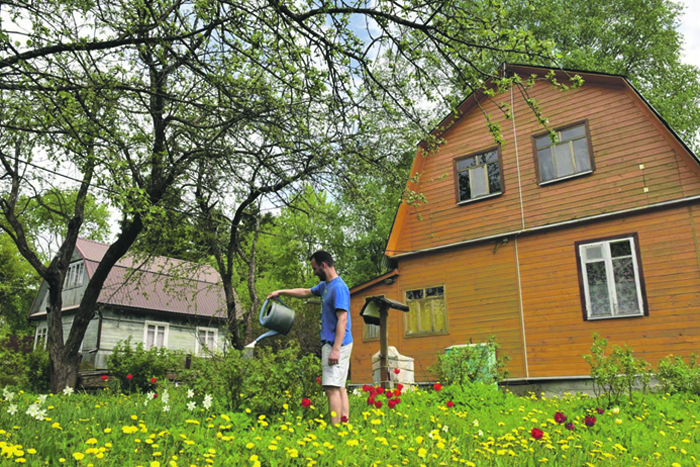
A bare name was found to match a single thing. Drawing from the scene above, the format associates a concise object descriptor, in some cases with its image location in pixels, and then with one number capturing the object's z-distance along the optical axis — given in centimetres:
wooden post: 950
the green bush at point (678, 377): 800
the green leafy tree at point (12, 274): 3366
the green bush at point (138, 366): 1321
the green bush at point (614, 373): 707
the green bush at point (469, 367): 834
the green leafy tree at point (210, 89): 500
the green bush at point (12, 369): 1328
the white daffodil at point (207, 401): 486
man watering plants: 511
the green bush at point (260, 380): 533
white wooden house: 2419
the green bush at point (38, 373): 1366
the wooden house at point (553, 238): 1065
